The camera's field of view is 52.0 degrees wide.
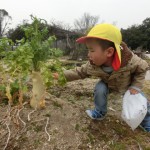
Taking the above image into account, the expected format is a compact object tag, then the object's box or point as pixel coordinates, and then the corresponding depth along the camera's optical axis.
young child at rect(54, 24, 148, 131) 1.19
